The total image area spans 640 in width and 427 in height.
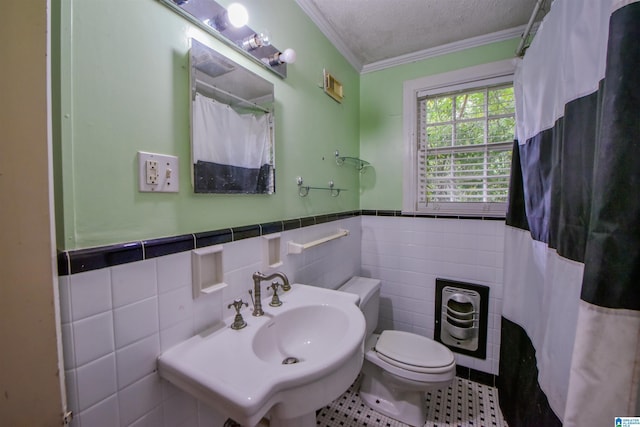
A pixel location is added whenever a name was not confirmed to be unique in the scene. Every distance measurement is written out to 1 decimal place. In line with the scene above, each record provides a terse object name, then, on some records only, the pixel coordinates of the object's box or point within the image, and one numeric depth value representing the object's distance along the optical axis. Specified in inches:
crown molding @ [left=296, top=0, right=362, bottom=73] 53.5
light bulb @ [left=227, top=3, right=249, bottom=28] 33.8
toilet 51.8
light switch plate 27.6
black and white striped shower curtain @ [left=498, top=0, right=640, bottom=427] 19.5
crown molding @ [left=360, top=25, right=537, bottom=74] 62.3
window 66.0
